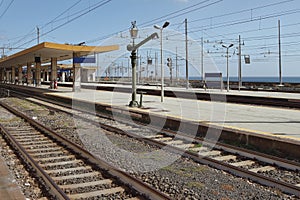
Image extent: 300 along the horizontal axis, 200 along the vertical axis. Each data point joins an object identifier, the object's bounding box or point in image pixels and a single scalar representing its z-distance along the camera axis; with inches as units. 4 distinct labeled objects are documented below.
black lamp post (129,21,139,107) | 613.9
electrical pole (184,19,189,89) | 1340.9
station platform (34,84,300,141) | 410.6
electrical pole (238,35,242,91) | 1419.7
